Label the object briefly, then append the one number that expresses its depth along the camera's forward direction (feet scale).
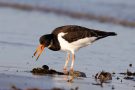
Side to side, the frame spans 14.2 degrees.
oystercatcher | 40.24
